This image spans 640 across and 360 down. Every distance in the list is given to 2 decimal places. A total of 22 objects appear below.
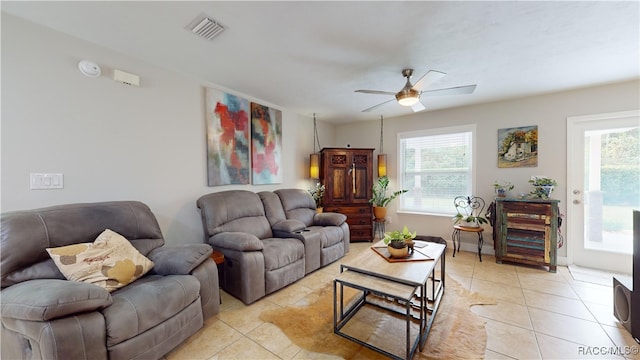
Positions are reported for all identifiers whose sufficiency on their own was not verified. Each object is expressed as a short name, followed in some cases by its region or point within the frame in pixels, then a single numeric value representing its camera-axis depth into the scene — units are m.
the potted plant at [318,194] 4.56
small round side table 3.53
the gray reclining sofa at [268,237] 2.40
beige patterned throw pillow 1.58
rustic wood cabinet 3.13
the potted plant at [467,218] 3.70
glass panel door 3.00
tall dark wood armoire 4.48
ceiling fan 2.41
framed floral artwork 3.52
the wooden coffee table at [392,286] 1.68
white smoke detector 2.06
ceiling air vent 1.83
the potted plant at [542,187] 3.26
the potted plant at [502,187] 3.59
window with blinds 4.12
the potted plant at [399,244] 2.15
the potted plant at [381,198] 4.56
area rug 1.73
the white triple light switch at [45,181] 1.87
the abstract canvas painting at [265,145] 3.64
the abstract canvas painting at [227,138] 3.05
